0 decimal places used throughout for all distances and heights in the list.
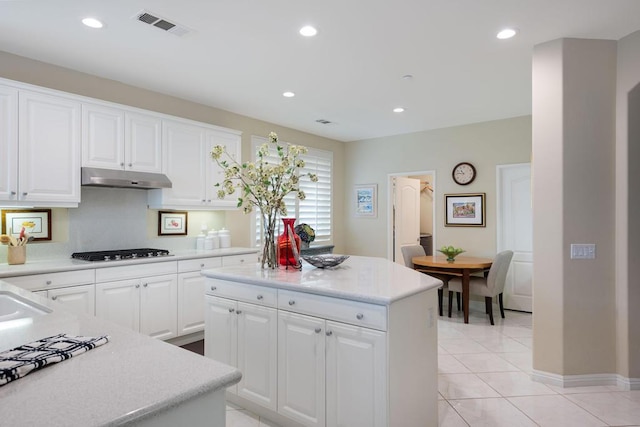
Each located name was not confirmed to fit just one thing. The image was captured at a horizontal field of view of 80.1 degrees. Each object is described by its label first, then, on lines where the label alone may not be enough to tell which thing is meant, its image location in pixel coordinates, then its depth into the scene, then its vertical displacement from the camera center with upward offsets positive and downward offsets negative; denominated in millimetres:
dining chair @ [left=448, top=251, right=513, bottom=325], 4637 -861
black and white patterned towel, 930 -388
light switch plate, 3002 -291
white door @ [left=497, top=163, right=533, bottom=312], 5285 -201
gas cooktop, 3375 -383
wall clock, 5652 +614
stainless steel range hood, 3402 +328
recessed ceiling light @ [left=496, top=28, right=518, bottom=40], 2877 +1389
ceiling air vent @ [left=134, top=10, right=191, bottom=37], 2658 +1385
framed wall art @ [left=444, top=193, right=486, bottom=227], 5582 +60
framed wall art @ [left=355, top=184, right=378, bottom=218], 6680 +244
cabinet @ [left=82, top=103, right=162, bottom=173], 3484 +720
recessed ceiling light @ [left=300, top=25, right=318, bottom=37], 2840 +1388
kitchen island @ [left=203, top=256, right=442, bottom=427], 1948 -750
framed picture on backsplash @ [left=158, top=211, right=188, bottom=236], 4359 -112
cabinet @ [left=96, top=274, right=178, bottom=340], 3323 -833
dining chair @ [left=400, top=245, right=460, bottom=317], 5092 -675
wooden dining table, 4734 -670
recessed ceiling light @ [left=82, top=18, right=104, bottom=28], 2715 +1379
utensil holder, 3160 -348
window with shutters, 6121 +240
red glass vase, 2797 -284
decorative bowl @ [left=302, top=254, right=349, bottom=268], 2781 -348
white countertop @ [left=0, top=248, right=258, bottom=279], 2863 -430
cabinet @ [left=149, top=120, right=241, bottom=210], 4082 +536
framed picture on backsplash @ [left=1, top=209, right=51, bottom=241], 3277 -79
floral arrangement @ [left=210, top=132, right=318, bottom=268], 2639 +202
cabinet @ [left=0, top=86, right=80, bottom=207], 3010 +537
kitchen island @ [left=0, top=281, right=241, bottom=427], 794 -414
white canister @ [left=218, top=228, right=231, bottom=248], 4734 -308
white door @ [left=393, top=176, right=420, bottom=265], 6559 +14
